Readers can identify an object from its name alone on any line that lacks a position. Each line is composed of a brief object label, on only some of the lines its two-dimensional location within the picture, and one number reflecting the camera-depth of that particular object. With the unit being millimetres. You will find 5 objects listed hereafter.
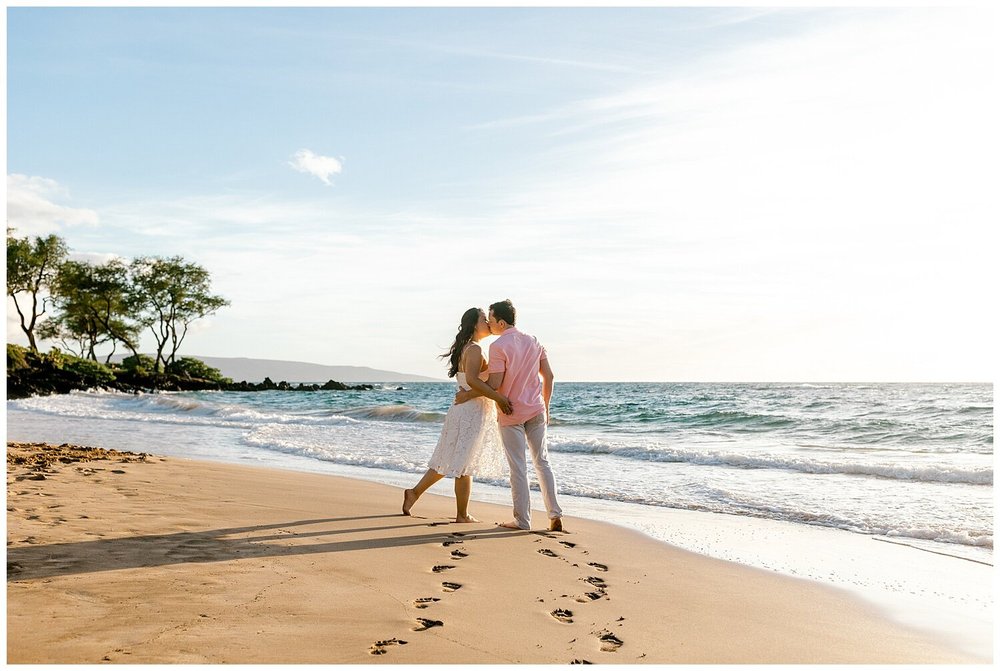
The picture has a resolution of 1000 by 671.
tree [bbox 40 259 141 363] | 51406
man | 7090
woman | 7219
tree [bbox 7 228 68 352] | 45562
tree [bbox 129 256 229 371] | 53656
